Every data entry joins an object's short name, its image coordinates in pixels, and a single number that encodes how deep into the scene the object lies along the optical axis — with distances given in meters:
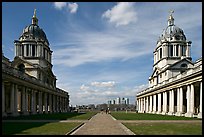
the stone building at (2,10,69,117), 33.98
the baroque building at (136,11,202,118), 35.95
